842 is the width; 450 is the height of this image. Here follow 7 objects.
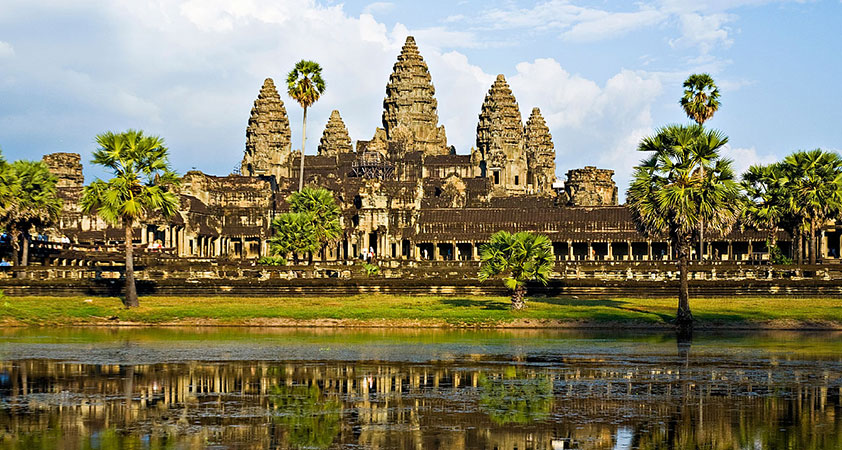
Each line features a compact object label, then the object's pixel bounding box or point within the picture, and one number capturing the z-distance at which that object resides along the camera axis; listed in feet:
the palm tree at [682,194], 147.02
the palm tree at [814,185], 222.69
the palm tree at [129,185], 165.27
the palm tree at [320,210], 293.64
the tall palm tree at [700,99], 261.85
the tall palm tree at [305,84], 337.11
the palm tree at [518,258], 158.92
